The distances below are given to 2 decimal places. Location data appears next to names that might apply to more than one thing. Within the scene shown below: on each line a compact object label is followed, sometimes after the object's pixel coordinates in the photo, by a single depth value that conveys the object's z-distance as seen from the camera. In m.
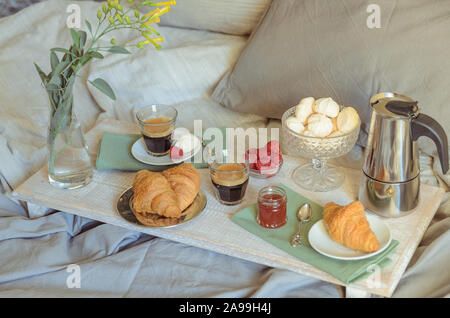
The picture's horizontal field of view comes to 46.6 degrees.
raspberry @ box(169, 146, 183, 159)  1.31
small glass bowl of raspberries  1.22
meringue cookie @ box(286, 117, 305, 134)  1.14
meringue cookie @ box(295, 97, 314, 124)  1.16
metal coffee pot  1.01
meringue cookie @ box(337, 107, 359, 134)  1.12
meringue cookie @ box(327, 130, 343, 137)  1.12
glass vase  1.20
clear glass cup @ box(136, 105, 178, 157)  1.30
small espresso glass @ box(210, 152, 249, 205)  1.11
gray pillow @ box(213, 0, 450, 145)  1.22
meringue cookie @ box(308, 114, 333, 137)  1.11
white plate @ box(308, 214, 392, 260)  0.97
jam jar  1.04
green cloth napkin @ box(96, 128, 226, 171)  1.29
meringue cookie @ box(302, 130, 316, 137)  1.12
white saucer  1.30
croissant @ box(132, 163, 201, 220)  1.09
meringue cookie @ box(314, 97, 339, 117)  1.14
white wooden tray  0.98
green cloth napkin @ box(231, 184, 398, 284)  0.94
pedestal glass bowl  1.11
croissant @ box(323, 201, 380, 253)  0.96
